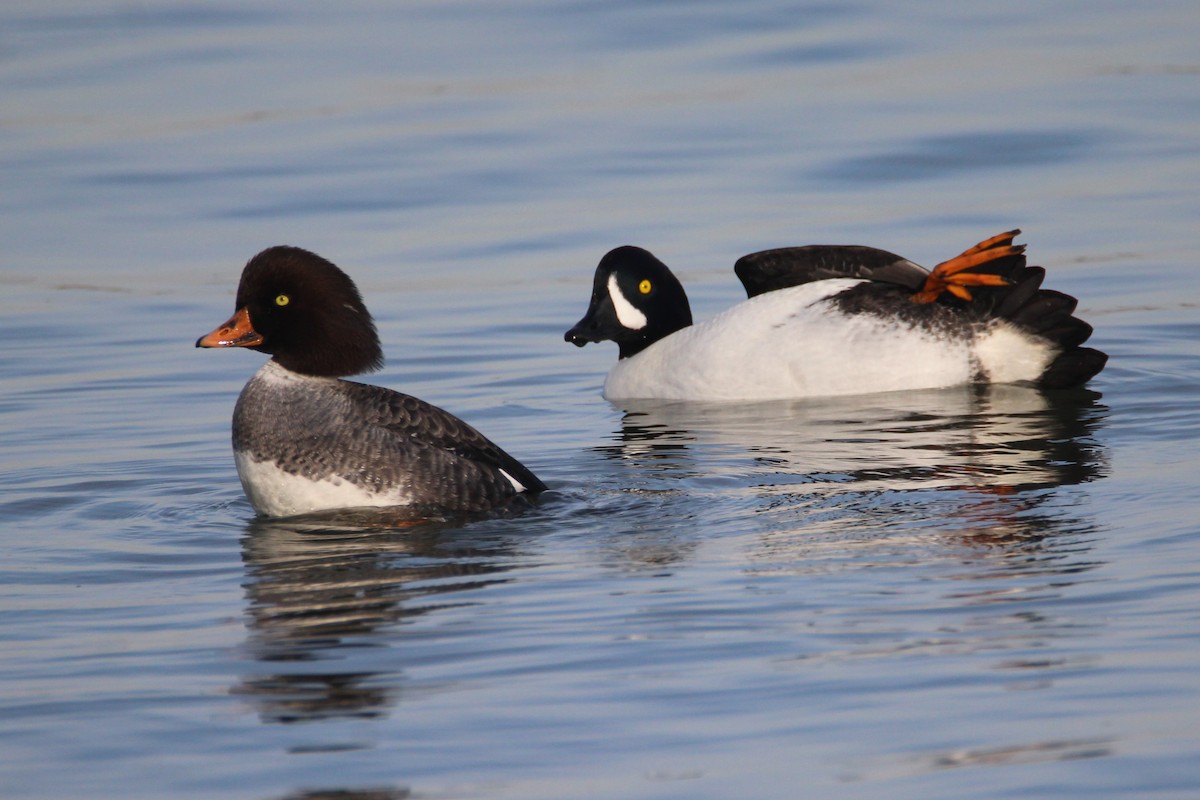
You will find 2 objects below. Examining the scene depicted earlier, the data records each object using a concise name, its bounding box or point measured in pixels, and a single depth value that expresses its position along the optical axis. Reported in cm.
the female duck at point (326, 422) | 1512
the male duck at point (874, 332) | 2133
